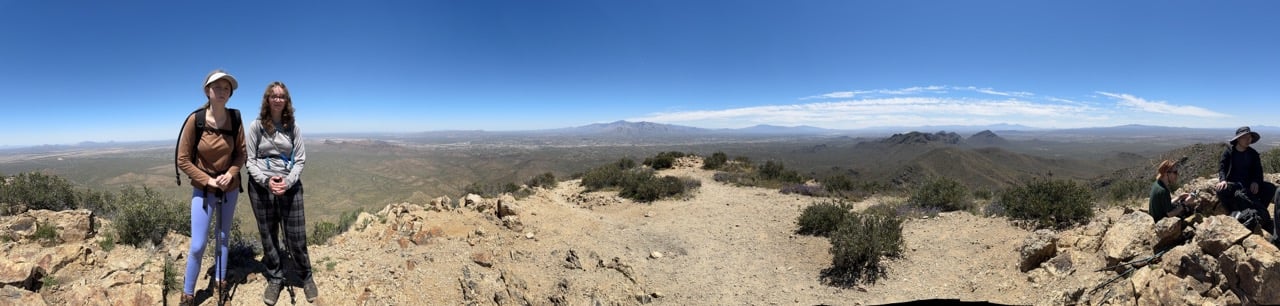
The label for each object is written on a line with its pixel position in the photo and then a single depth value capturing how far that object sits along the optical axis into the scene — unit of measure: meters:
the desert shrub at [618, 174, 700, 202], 11.94
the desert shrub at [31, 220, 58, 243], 4.43
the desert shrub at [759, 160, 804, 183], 15.73
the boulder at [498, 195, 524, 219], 8.43
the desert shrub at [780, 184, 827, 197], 12.70
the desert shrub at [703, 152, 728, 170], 18.47
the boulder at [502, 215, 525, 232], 7.97
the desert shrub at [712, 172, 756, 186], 14.53
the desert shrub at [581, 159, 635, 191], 14.07
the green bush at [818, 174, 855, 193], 13.41
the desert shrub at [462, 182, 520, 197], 12.55
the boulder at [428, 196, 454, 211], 8.28
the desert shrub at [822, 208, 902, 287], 6.38
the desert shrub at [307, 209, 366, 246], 5.69
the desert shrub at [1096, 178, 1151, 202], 8.71
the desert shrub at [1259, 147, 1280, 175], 8.82
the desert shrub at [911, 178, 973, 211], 9.45
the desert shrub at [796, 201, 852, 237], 8.37
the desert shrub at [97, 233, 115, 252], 4.43
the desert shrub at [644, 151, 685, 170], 19.20
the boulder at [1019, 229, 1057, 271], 5.40
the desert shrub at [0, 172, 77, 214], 5.27
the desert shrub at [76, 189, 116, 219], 6.29
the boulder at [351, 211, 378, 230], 6.60
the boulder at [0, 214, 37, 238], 4.38
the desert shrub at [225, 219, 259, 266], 4.45
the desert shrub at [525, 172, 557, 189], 14.52
